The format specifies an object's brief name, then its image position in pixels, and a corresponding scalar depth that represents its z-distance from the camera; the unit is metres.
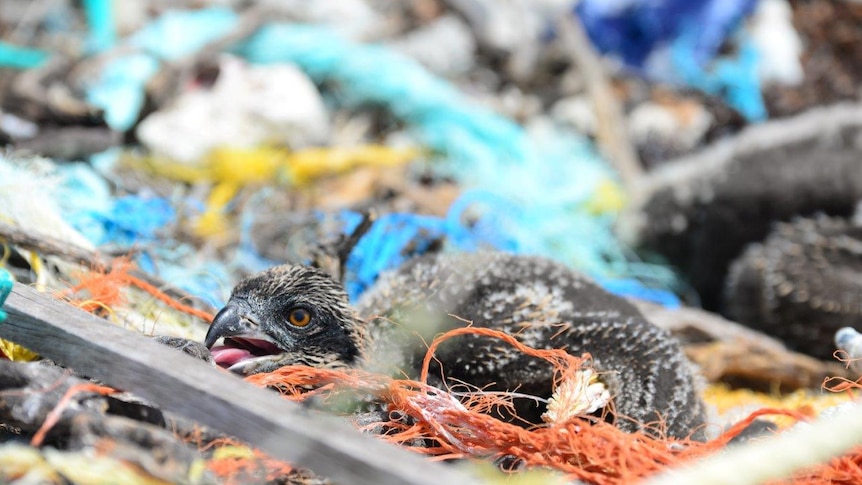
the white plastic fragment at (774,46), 7.06
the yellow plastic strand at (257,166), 4.41
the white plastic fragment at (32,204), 2.67
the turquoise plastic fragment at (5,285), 1.80
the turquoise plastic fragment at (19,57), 5.47
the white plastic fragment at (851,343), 2.44
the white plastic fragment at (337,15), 6.23
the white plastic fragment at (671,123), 6.52
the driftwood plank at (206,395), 1.38
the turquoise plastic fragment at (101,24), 6.20
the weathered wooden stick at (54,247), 2.54
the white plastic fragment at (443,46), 6.61
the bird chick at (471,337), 2.26
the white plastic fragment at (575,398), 2.09
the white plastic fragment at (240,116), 4.63
